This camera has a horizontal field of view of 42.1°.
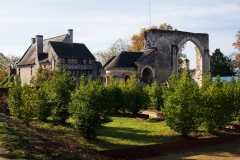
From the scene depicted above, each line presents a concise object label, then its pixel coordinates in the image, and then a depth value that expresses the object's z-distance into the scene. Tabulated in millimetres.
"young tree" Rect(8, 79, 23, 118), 20359
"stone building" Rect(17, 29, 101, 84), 44375
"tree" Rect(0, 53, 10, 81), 62975
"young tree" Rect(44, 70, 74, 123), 18906
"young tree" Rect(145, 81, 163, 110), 29936
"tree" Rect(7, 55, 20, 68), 65500
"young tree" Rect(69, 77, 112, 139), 15508
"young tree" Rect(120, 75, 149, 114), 26406
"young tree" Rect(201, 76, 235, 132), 18125
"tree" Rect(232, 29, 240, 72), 54188
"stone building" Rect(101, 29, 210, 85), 41250
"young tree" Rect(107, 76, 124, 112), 26975
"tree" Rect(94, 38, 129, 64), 66269
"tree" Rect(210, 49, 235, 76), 59188
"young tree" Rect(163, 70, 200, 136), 17094
